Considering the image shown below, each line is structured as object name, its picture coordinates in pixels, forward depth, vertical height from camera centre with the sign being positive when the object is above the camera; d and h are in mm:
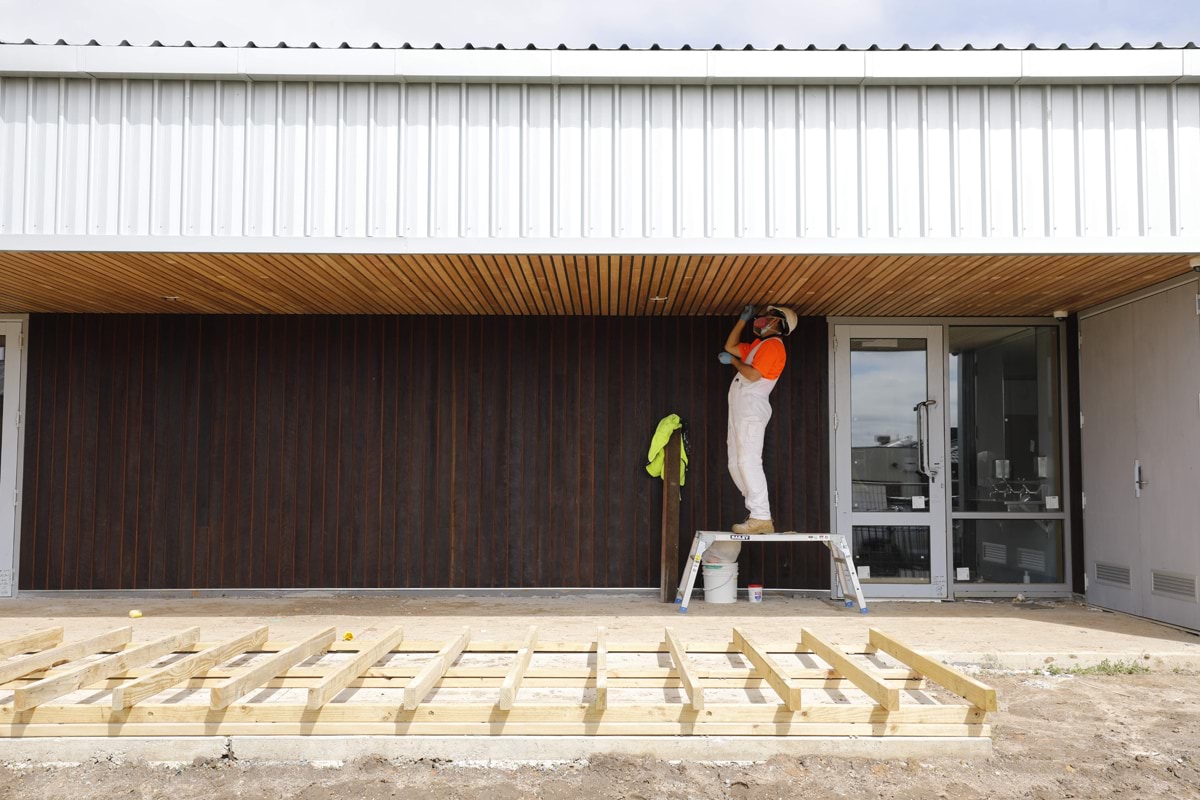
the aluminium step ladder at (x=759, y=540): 7277 -805
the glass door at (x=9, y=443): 7934 +98
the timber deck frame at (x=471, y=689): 3885 -1143
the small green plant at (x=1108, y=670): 5461 -1315
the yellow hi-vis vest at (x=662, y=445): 7801 +80
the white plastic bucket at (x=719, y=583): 7645 -1093
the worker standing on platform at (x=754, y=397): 7484 +484
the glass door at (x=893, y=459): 8023 -43
